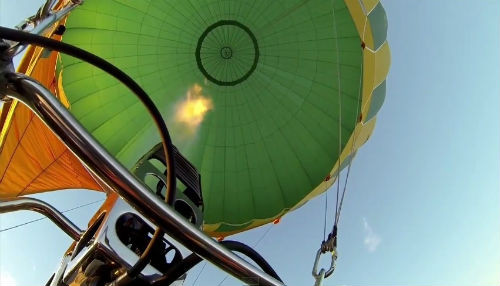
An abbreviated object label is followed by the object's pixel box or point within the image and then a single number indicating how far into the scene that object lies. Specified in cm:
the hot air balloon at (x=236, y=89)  540
